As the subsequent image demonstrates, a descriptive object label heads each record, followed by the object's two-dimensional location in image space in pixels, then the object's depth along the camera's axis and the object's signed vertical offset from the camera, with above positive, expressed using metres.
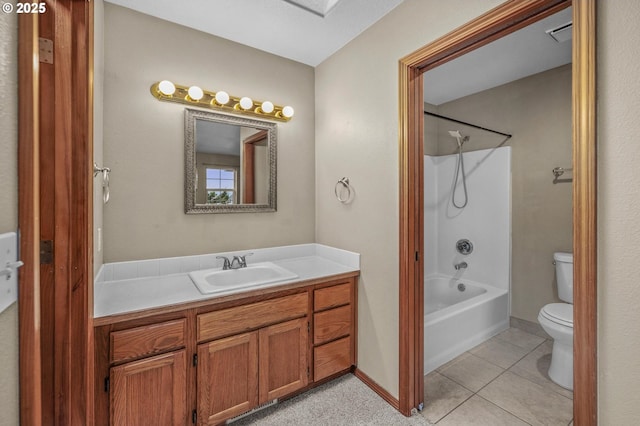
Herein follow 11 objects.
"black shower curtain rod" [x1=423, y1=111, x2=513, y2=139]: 2.89 +0.84
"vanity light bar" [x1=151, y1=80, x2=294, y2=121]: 1.91 +0.81
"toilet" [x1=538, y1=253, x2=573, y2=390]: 1.96 -0.87
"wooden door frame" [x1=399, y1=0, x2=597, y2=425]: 1.05 +0.14
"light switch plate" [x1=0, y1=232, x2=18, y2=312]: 0.54 -0.12
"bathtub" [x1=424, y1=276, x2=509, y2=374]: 2.26 -0.96
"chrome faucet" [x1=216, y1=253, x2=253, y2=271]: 2.07 -0.37
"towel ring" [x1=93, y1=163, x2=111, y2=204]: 1.63 +0.16
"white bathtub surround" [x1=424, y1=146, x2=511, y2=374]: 2.41 -0.48
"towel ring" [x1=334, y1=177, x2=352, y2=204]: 2.21 +0.19
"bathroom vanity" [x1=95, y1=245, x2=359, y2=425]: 1.36 -0.76
